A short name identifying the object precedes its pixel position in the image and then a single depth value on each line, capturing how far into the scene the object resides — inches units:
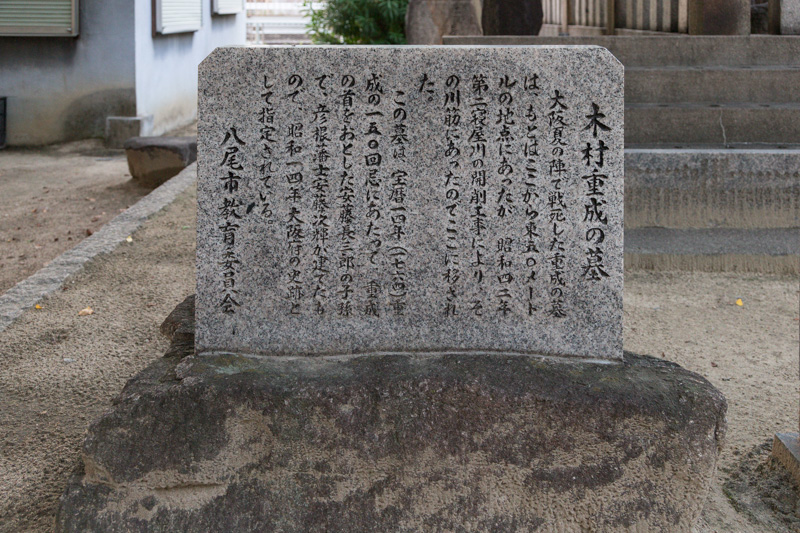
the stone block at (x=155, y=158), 296.4
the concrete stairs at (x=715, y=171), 194.1
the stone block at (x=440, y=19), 359.9
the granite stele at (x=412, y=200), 97.7
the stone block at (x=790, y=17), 249.1
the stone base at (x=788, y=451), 107.5
